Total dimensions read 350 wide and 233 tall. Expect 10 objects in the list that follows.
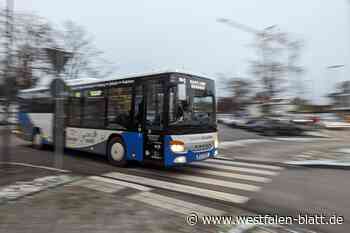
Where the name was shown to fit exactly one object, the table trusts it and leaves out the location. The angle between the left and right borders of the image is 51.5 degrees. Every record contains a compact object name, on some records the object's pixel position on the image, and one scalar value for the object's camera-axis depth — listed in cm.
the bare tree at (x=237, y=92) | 5586
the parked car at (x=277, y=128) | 2925
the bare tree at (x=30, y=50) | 2657
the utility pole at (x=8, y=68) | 1028
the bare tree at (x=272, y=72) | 3425
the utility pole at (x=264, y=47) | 3242
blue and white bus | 979
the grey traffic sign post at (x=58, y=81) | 928
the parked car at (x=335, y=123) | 4106
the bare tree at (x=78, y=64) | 3553
